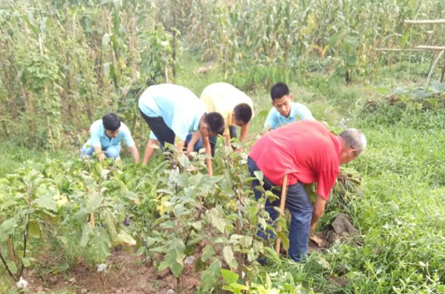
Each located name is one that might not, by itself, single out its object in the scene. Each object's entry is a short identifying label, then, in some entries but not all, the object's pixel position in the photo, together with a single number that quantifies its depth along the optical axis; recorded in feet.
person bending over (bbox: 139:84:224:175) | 12.39
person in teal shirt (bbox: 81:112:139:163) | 14.05
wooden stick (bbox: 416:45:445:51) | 17.93
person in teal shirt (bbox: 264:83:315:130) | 13.35
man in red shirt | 9.53
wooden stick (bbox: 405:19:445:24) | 17.85
